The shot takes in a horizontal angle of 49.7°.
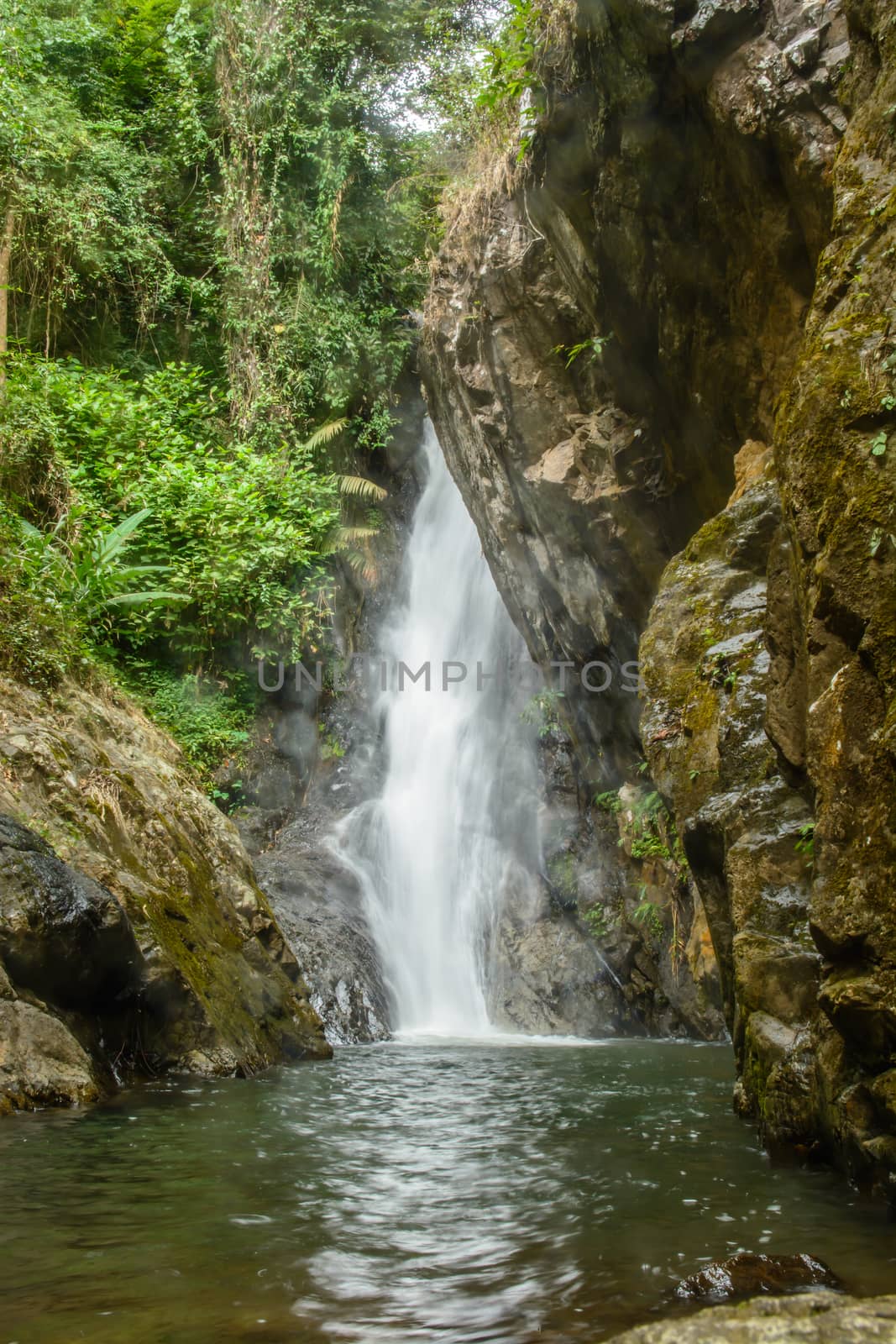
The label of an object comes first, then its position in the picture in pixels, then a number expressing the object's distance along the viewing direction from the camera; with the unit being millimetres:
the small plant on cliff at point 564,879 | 12789
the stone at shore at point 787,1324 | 1779
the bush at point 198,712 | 14227
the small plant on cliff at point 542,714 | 13547
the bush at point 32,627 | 7727
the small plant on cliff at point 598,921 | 12289
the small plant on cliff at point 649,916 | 11062
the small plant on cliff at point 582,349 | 9344
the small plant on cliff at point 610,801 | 11904
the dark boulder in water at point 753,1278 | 2561
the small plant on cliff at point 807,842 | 4656
